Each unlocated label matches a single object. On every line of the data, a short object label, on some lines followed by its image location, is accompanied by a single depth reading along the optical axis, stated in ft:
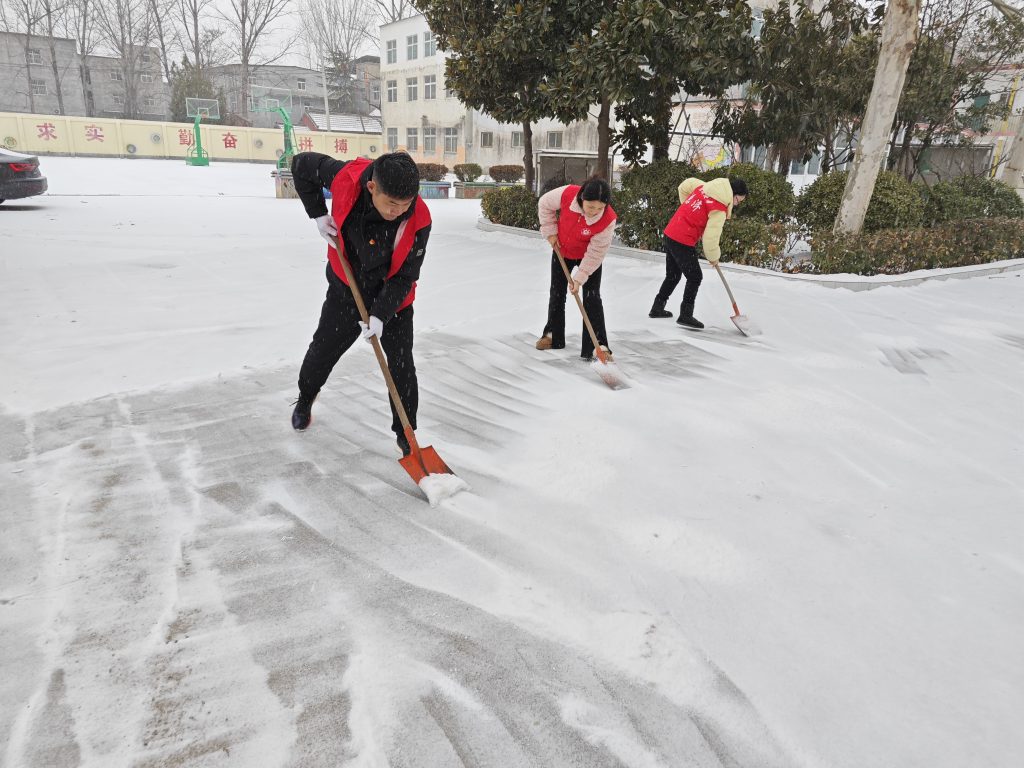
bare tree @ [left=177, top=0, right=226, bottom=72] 135.54
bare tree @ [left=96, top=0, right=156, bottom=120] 131.34
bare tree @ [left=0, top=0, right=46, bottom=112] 128.67
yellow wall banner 87.92
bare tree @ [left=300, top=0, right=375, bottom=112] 145.28
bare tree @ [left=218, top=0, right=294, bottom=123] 131.03
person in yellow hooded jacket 17.60
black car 35.96
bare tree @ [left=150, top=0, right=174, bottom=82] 132.87
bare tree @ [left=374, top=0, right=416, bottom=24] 136.09
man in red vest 8.34
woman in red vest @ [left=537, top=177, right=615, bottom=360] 14.19
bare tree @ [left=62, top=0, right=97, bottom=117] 129.90
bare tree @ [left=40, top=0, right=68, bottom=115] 127.44
